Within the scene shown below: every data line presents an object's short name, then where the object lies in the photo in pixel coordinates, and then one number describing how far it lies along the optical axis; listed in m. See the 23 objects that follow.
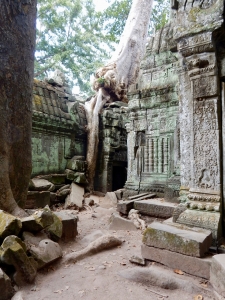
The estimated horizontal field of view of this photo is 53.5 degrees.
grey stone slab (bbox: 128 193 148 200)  4.99
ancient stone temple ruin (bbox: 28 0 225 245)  2.54
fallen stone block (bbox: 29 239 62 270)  2.38
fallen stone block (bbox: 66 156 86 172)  7.54
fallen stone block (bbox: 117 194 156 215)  4.41
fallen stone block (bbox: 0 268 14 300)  1.85
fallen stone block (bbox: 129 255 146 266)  2.39
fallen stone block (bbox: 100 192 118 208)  6.68
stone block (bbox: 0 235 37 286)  2.08
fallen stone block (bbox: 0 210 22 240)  2.31
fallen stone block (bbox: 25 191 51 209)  5.48
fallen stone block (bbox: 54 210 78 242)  3.28
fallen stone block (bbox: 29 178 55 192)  5.89
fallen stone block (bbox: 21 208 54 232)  2.66
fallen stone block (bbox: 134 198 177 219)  3.98
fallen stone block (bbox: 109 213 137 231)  4.01
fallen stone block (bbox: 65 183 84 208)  6.27
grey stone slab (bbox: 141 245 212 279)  2.05
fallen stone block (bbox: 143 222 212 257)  2.11
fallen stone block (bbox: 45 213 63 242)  2.96
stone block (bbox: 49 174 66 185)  6.95
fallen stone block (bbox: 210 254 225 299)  1.78
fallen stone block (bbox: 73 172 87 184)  7.37
